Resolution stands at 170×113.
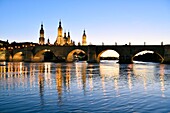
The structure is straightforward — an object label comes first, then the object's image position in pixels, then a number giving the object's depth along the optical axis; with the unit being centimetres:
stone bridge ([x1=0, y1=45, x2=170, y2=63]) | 8393
